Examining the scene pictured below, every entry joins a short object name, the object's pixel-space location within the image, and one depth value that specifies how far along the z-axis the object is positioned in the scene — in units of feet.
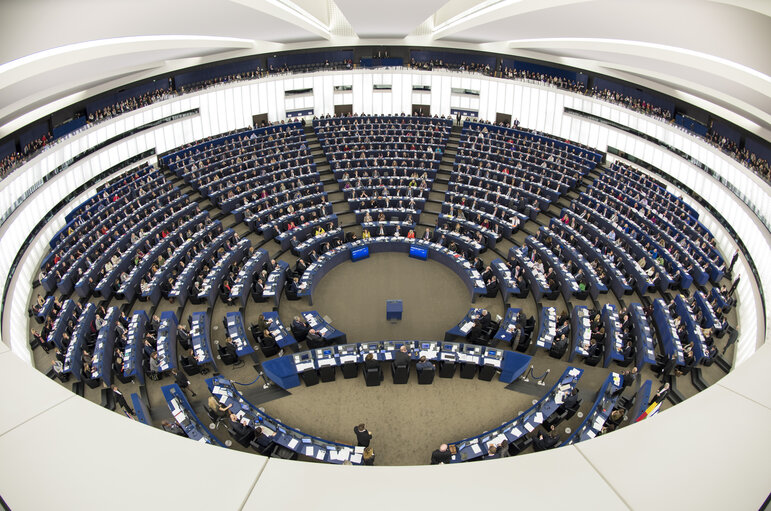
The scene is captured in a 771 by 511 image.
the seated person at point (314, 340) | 49.85
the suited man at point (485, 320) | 50.98
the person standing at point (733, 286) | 54.50
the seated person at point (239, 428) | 39.17
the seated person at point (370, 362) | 45.27
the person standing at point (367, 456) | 35.14
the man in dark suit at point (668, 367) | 44.78
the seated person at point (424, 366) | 45.93
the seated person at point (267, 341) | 49.32
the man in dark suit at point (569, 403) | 41.06
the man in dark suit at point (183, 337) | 48.75
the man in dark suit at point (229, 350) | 48.23
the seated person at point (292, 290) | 58.24
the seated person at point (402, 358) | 45.32
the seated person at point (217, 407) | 40.01
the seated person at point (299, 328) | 50.26
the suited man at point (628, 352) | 46.78
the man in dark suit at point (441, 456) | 35.63
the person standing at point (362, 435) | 37.67
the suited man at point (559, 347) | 48.55
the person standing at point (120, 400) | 40.04
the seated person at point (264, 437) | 38.50
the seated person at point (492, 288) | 58.65
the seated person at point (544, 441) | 37.58
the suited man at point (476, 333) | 50.42
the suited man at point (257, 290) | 56.90
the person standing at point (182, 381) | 43.68
